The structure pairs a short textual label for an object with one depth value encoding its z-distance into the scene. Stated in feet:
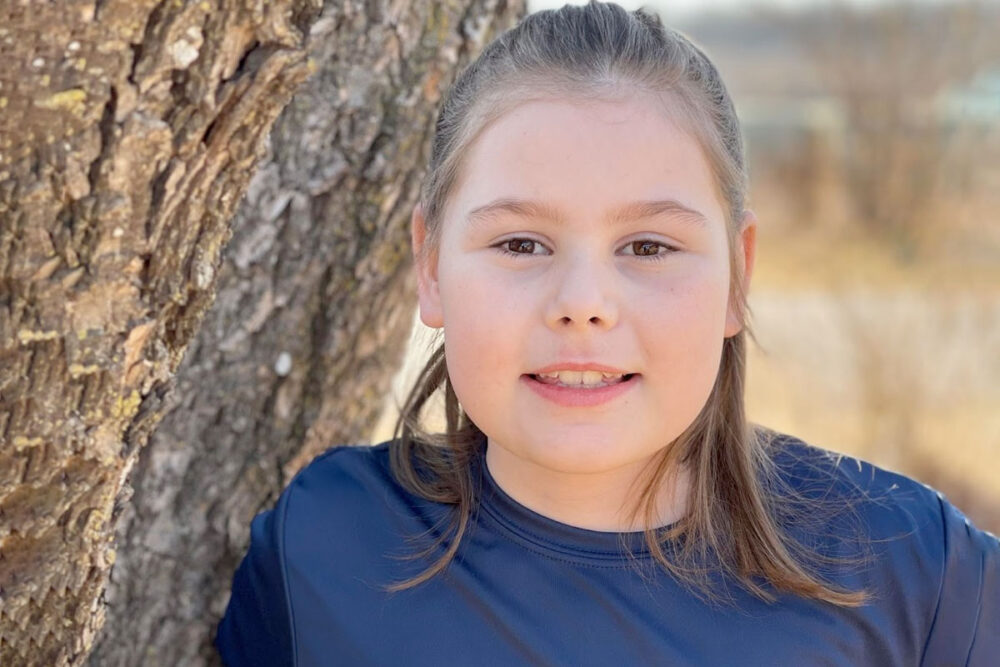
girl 4.50
